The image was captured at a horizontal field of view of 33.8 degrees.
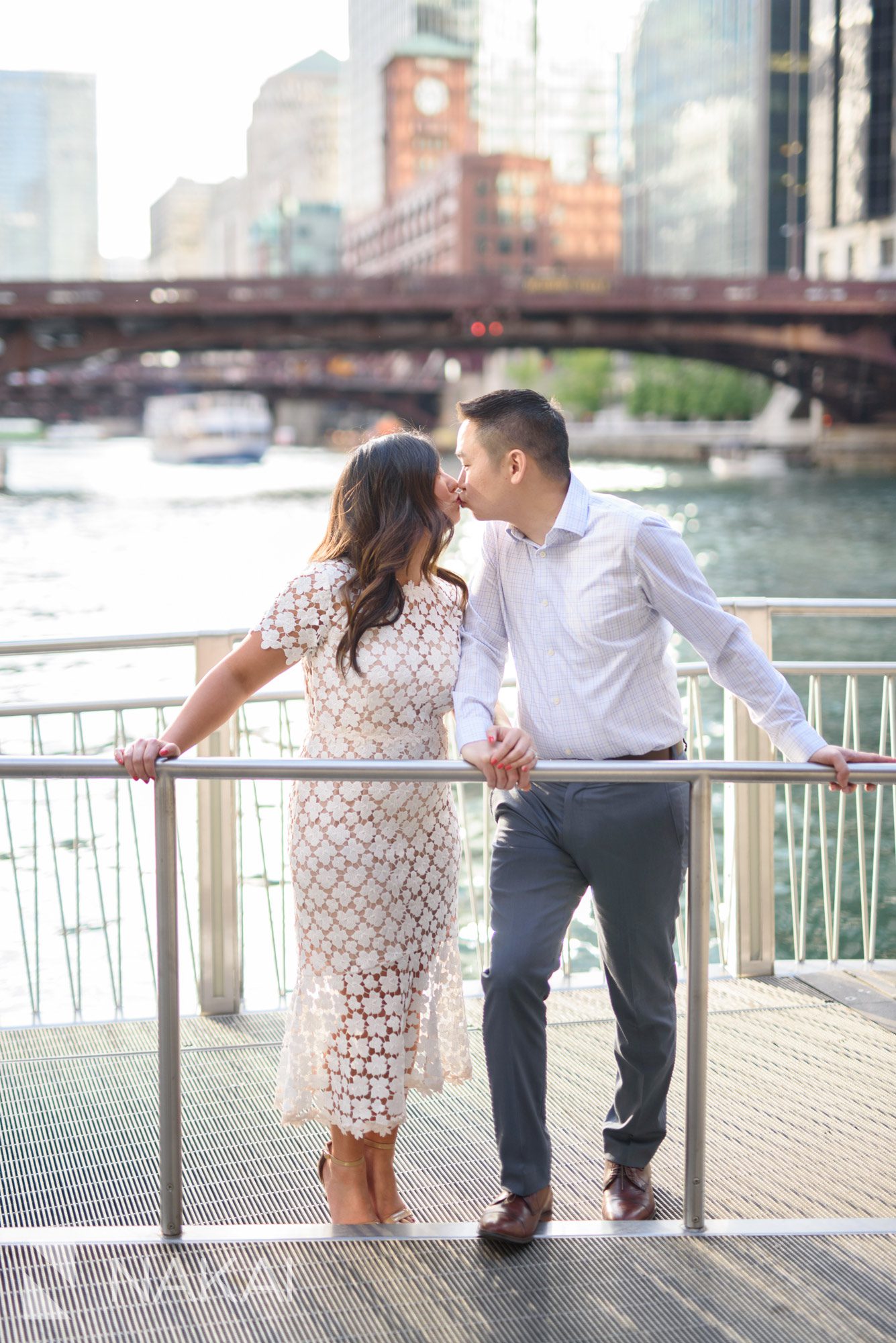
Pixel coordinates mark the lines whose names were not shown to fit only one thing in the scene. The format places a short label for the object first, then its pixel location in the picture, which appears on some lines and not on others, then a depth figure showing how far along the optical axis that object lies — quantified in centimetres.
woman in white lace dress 281
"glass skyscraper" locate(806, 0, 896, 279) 7762
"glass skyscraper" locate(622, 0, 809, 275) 10375
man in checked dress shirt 282
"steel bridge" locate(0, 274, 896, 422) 4297
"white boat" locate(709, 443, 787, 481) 5794
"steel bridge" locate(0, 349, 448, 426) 7038
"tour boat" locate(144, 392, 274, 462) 8212
